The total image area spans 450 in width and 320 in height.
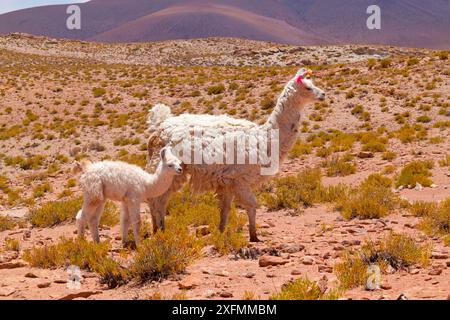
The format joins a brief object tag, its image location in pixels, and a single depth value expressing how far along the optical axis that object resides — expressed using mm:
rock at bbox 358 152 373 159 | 16641
